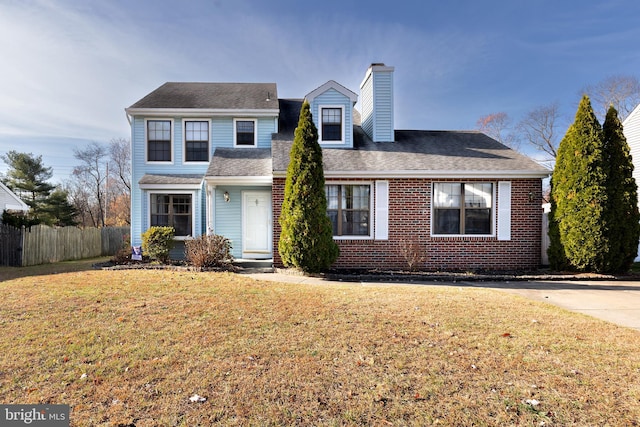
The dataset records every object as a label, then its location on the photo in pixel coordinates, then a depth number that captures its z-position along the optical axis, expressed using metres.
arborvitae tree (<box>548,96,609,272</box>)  8.84
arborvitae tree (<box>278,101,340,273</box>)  8.88
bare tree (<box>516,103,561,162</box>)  28.86
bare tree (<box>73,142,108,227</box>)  35.91
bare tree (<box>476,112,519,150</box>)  30.59
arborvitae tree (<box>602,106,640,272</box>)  8.88
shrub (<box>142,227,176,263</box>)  10.72
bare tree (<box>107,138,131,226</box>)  34.97
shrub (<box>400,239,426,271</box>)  9.67
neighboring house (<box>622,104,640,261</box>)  14.16
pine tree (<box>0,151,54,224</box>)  25.56
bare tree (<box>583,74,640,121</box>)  24.50
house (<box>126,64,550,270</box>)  10.12
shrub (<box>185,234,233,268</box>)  9.51
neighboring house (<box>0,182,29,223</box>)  13.94
